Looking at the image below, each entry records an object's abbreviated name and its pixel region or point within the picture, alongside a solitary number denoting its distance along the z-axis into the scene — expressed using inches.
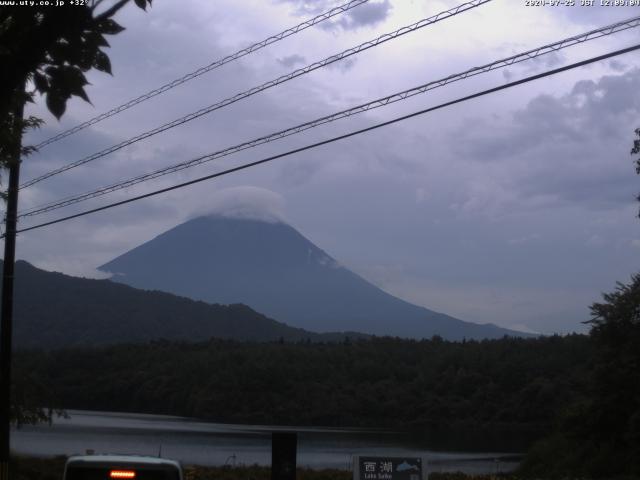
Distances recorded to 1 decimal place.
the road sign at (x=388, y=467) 555.5
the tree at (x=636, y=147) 1003.3
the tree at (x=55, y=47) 220.2
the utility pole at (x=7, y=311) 796.0
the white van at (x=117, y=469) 315.6
